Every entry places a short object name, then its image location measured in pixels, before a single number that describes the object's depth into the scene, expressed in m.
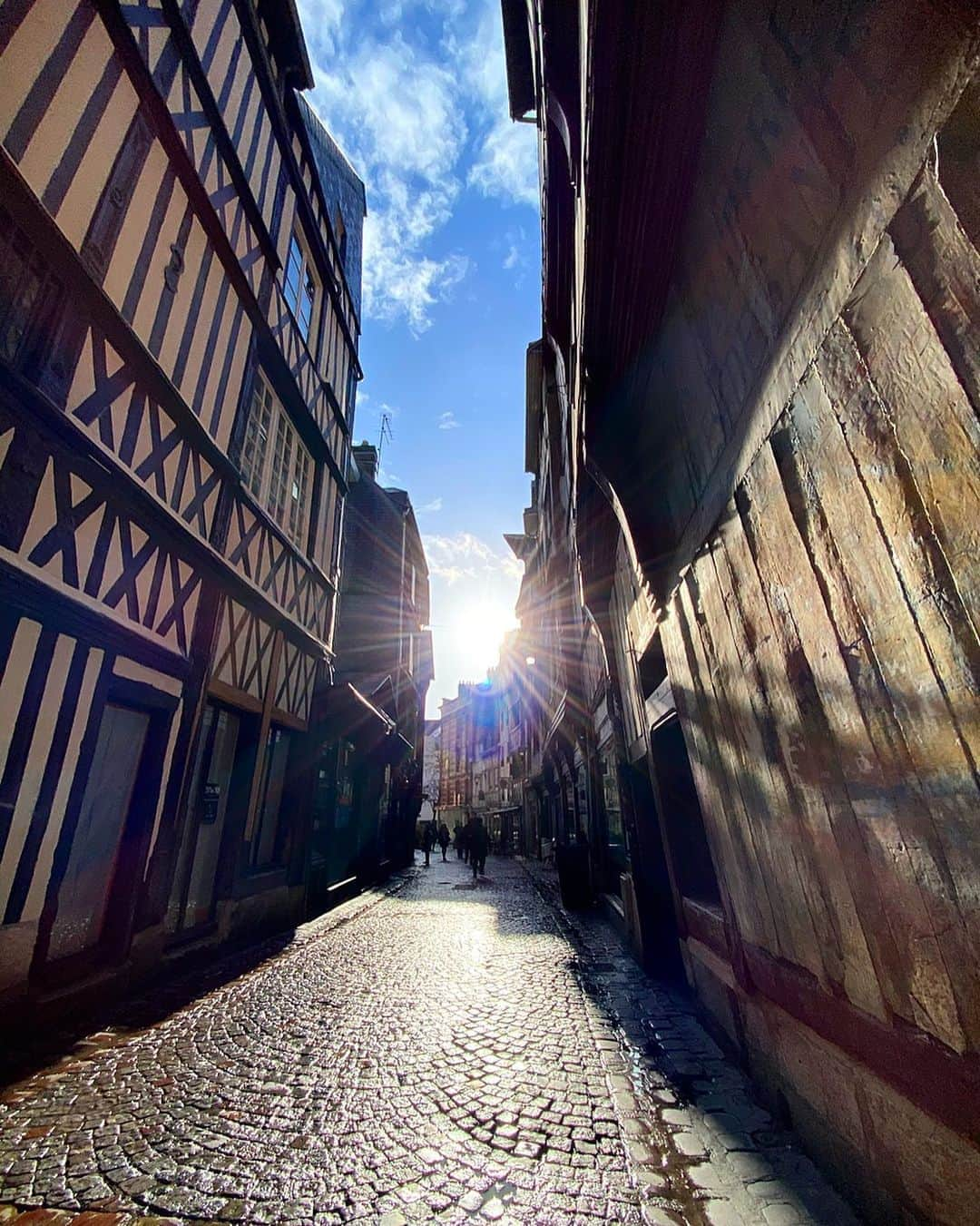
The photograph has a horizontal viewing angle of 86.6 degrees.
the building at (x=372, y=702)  9.28
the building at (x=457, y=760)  47.28
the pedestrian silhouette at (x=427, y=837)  20.35
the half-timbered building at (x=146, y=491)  3.41
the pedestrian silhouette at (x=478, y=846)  13.27
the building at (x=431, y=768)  56.38
